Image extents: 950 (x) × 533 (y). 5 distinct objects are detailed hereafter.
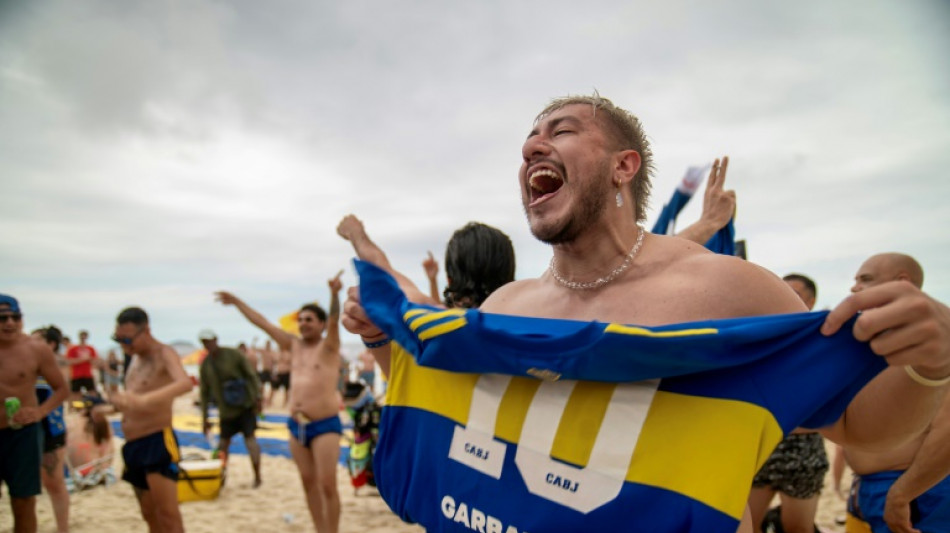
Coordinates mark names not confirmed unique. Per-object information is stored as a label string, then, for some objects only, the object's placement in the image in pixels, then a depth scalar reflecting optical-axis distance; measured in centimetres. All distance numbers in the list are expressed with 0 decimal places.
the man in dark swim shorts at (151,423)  483
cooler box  682
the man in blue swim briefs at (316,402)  530
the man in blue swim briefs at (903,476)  228
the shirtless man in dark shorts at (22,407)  505
